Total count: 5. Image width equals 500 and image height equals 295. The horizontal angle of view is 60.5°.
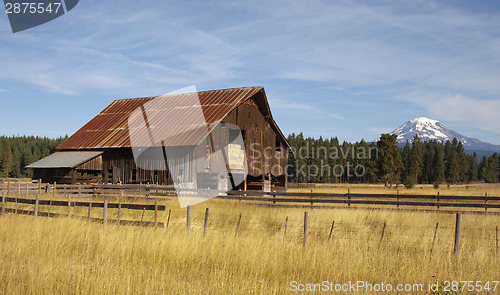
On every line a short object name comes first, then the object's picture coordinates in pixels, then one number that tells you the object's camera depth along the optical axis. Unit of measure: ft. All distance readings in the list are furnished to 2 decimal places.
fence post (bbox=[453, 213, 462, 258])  36.04
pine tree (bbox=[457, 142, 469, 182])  379.35
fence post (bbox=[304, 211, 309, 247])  39.61
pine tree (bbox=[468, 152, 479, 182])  430.45
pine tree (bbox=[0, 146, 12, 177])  380.58
